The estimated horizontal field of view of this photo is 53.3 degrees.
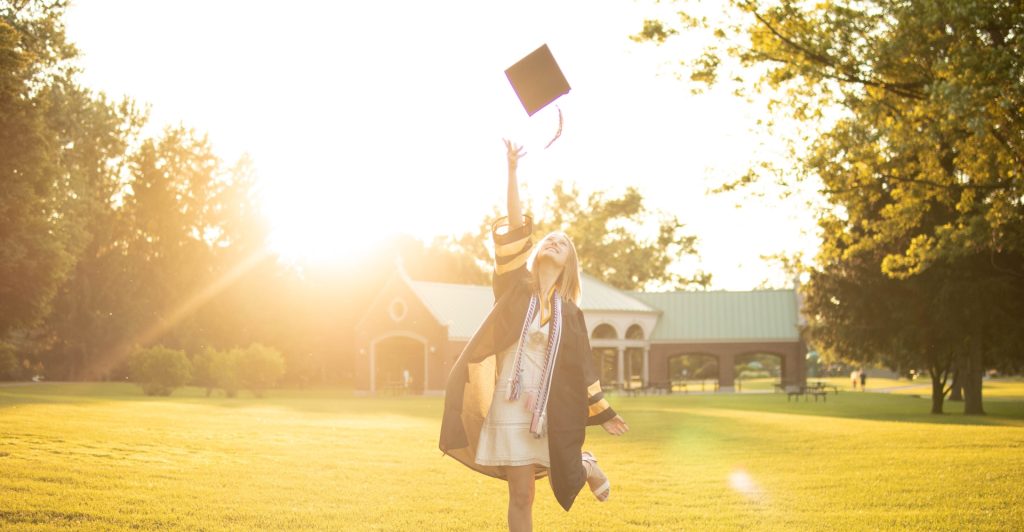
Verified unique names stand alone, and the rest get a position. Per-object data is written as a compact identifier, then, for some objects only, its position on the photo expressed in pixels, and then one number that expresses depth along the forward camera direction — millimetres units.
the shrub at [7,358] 35562
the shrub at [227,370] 38938
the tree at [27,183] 26328
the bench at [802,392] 39219
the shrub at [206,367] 39188
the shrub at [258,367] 39594
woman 5887
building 50312
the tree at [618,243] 69875
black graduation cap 6742
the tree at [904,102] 15023
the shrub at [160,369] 36781
